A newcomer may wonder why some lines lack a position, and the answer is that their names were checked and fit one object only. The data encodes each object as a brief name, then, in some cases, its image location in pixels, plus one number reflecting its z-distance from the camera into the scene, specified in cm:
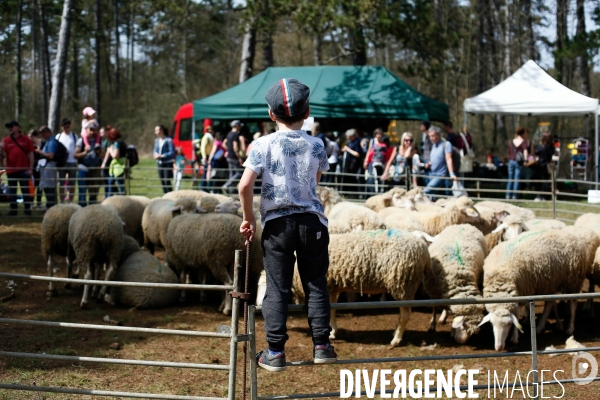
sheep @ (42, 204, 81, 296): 871
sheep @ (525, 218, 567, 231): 870
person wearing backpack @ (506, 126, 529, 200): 1566
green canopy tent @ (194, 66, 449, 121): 1672
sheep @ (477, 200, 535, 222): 995
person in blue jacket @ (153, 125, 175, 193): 1468
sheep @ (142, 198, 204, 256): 907
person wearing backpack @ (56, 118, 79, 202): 1358
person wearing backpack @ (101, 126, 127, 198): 1339
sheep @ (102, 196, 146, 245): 1026
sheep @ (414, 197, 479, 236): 926
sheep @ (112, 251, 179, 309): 804
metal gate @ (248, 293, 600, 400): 357
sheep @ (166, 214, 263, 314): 786
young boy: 354
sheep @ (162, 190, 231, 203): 1070
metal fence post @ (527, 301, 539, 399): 393
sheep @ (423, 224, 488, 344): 700
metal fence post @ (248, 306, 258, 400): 354
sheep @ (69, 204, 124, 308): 821
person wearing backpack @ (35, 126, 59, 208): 1320
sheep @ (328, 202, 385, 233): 825
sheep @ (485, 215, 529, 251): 847
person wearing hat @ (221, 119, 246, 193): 1514
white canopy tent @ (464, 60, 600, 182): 1623
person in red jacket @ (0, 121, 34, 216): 1311
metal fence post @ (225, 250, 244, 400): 363
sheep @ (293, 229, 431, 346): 684
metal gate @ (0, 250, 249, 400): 366
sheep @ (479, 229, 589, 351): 684
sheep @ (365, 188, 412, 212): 1084
